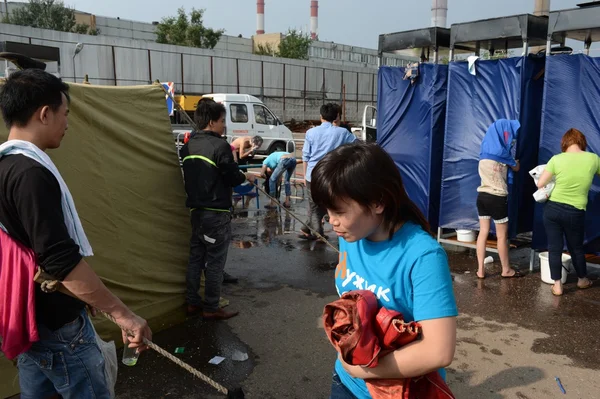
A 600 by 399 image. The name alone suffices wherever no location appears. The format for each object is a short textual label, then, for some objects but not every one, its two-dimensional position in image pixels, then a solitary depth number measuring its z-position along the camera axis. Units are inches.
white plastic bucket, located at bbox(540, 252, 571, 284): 221.7
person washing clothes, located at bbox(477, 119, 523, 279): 219.9
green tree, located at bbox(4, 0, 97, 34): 1462.8
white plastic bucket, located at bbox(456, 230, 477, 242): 259.6
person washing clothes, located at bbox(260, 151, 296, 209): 380.3
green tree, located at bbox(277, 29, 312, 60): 1812.3
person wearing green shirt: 195.8
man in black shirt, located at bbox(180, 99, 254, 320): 169.6
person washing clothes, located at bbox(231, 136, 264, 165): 362.9
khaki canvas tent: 147.6
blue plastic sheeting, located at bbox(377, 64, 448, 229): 267.7
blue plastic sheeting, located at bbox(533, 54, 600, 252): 209.9
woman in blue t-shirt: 54.7
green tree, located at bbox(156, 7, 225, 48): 1478.8
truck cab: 661.3
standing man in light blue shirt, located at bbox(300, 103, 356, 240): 270.1
